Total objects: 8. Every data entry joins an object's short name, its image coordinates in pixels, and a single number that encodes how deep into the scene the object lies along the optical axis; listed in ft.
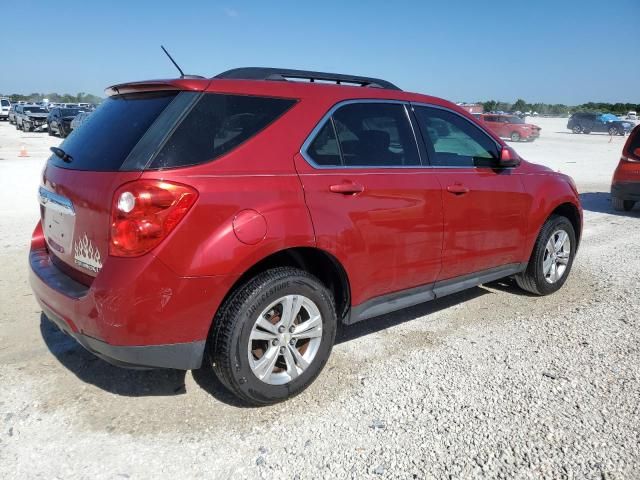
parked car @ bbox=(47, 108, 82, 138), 92.58
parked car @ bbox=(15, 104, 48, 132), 108.78
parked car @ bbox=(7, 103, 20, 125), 124.05
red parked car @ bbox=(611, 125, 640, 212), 29.66
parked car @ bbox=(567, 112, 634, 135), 138.62
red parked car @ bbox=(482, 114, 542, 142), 105.60
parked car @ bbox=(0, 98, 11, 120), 153.89
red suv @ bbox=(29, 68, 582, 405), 8.19
